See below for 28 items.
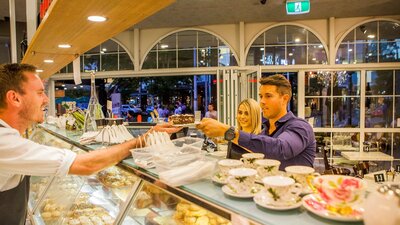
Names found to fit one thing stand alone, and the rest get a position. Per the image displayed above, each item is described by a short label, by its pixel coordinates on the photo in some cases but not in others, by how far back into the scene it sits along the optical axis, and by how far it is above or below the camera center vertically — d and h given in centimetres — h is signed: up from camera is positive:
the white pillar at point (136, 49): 827 +136
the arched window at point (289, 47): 774 +129
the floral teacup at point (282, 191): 105 -28
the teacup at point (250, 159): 142 -24
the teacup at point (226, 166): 136 -26
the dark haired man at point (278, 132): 195 -18
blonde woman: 337 -13
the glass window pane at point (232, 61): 809 +102
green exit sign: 582 +168
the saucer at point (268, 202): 102 -32
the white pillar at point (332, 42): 752 +135
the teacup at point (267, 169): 133 -26
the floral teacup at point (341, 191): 93 -25
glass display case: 106 -63
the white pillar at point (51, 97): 882 +20
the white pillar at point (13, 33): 437 +97
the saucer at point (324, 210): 93 -31
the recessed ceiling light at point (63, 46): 322 +57
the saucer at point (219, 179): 135 -31
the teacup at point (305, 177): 119 -27
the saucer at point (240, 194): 116 -32
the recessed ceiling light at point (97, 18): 218 +57
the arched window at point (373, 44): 747 +129
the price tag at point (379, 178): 404 -93
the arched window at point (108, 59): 848 +116
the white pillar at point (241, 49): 784 +127
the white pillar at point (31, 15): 358 +96
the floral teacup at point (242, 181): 119 -28
